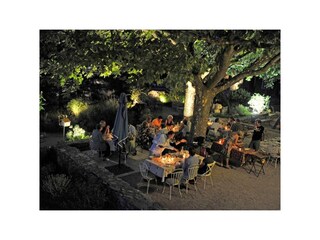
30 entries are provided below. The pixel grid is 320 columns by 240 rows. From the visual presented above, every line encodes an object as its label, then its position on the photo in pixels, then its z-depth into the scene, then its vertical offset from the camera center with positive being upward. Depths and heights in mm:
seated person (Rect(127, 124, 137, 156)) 9578 -747
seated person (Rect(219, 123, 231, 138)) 10563 -458
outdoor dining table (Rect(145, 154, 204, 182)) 7348 -1201
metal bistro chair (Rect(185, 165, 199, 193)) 7294 -1370
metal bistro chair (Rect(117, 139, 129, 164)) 8846 -1054
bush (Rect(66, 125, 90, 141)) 11586 -695
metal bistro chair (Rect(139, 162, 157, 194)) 7291 -1358
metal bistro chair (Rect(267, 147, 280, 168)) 9844 -1166
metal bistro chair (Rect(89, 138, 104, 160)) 9219 -929
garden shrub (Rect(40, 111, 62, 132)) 13773 -221
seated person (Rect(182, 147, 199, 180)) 7214 -1058
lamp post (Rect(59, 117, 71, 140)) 11769 -183
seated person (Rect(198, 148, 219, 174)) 7575 -1225
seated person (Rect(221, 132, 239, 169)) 9250 -847
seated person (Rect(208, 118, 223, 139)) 12461 -503
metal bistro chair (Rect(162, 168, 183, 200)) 7152 -1528
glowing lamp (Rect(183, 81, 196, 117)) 14320 +948
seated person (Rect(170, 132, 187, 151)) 9727 -806
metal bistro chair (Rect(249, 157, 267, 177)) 8855 -1565
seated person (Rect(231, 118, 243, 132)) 12148 -333
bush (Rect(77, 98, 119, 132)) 14188 +179
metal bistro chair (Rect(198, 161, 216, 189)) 7563 -1341
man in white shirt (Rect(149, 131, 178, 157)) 8094 -766
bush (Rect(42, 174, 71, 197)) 7426 -1758
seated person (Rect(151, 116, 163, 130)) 11304 -194
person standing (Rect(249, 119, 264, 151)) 9977 -595
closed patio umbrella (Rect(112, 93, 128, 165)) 8672 -155
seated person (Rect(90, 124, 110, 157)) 9086 -767
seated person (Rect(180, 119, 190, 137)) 10835 -365
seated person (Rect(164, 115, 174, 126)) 11219 -149
